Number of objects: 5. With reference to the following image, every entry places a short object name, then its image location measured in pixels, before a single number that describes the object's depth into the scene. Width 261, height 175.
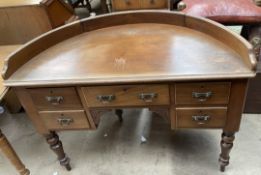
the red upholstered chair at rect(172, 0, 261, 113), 1.59
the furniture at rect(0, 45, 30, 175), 1.23
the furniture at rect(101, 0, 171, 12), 2.44
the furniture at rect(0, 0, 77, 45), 1.61
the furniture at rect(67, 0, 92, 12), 3.14
